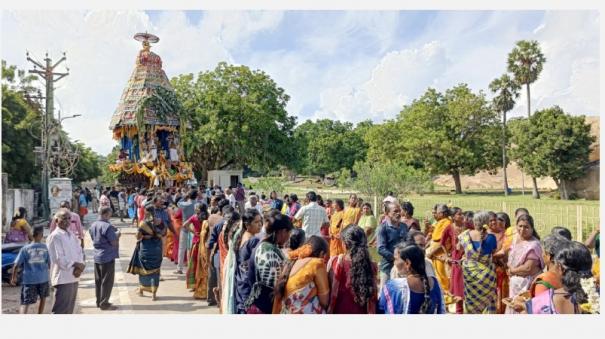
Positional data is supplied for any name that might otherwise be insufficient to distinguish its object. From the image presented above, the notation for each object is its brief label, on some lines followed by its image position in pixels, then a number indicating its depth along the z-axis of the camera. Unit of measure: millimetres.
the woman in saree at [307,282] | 3234
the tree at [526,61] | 34406
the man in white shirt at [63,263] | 5012
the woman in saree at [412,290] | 3051
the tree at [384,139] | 41719
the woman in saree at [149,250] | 6215
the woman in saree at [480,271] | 4918
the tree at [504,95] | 36562
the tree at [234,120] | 28141
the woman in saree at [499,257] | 4957
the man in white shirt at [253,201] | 8902
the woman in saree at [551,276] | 3051
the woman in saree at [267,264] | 3436
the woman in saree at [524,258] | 4281
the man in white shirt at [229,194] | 13055
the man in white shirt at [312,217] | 7375
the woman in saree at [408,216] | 6305
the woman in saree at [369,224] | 6805
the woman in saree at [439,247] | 5609
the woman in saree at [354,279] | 3281
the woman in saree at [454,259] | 5457
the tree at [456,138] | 38625
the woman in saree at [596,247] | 4345
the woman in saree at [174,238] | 8664
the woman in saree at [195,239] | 6676
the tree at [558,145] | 30562
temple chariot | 22609
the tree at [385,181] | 16359
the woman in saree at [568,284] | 2914
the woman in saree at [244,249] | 3787
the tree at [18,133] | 20172
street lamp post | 17125
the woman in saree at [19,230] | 7430
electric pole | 15242
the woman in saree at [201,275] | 6398
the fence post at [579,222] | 9102
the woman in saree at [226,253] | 4246
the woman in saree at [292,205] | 9612
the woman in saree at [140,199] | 10881
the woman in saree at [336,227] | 7285
